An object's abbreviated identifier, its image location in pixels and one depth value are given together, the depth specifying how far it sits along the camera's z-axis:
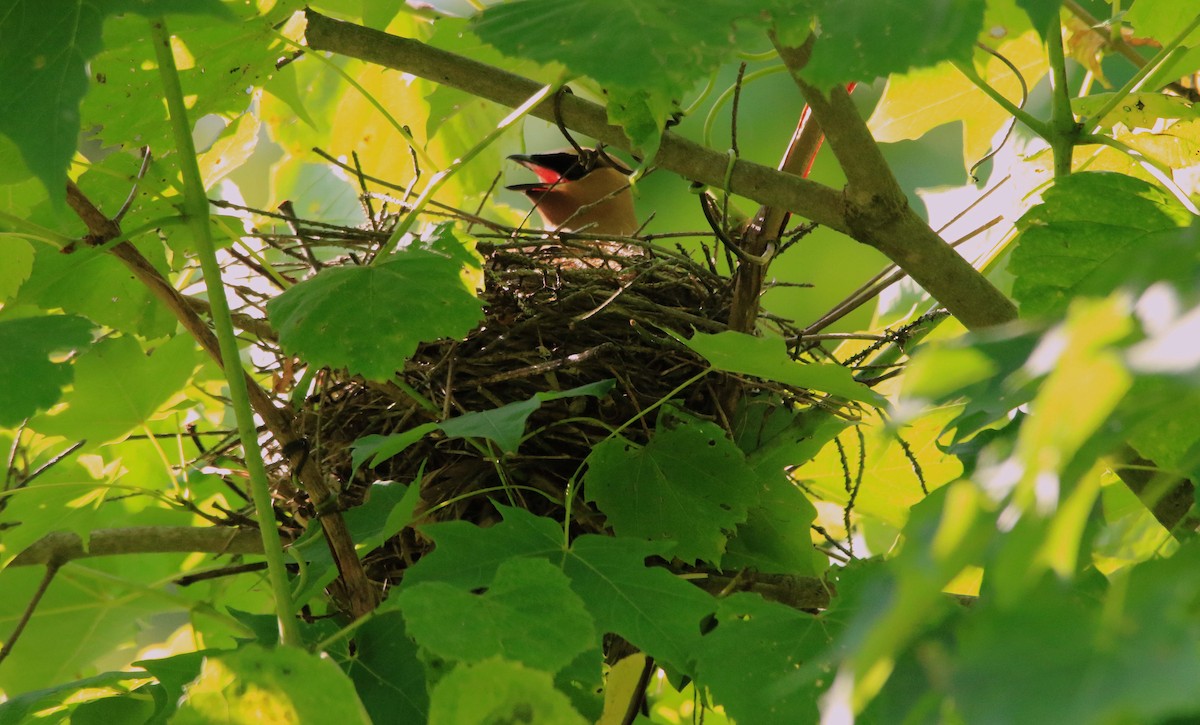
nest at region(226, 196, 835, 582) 5.18
